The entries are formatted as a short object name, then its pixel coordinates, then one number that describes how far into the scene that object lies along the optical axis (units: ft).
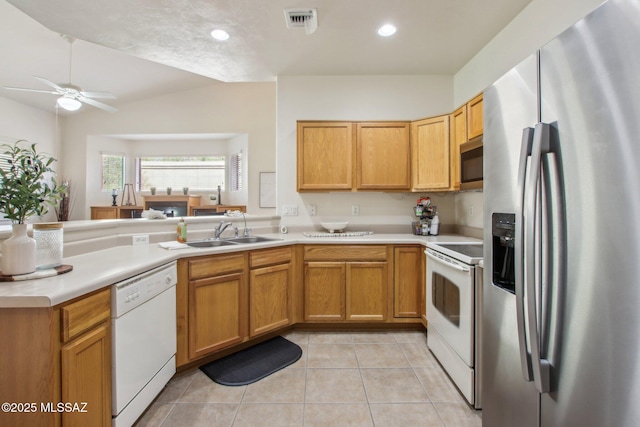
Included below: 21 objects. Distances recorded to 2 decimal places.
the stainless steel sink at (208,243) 7.94
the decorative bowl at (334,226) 10.22
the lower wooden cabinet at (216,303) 6.71
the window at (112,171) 22.00
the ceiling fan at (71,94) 12.27
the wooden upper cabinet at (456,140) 8.35
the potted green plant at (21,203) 4.03
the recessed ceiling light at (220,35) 8.18
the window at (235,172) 21.65
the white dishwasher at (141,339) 4.60
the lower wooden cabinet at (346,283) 8.95
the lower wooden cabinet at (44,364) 3.46
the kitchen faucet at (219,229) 8.82
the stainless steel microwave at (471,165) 7.32
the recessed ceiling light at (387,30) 7.98
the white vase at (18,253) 4.12
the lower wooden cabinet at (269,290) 7.88
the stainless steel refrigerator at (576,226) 2.24
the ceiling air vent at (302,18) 7.25
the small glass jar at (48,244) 4.58
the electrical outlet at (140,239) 7.50
